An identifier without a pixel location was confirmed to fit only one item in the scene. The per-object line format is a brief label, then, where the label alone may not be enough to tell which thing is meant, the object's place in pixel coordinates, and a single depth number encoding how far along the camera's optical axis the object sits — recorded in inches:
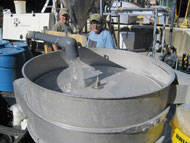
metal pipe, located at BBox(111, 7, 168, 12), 143.0
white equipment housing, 174.3
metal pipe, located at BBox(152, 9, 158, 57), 139.6
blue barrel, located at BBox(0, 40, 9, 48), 110.8
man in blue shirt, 100.3
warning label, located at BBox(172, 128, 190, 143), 45.4
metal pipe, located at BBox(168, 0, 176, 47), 167.4
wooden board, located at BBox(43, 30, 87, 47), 97.3
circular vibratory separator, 35.1
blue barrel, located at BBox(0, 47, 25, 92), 96.4
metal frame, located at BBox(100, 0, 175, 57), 141.2
